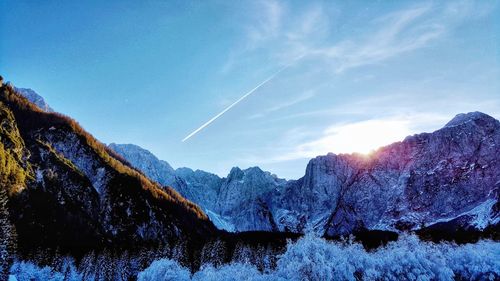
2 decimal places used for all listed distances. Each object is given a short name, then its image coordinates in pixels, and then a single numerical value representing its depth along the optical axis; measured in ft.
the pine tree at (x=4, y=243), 265.34
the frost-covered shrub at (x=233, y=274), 241.72
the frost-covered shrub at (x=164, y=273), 284.61
